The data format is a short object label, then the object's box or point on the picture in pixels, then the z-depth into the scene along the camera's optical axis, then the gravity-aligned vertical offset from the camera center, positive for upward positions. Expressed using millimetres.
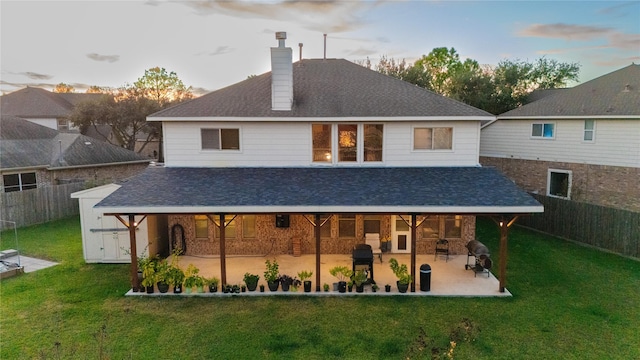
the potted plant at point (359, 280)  10508 -3696
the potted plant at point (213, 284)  10508 -3798
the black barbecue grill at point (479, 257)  11344 -3380
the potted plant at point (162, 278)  10445 -3588
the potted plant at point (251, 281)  10500 -3710
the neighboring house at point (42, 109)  40094 +4007
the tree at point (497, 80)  28766 +5246
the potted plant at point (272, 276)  10531 -3614
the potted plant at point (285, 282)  10547 -3756
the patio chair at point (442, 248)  13156 -3530
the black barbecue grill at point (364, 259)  11070 -3278
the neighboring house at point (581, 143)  15836 +129
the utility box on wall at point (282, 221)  13352 -2635
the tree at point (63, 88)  68562 +10565
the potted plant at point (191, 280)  10422 -3680
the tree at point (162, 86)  37897 +6204
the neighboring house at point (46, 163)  18422 -938
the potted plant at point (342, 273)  10453 -3509
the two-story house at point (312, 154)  12406 -289
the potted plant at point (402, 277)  10375 -3565
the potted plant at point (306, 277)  10469 -3630
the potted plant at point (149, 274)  10406 -3519
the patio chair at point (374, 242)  13234 -3337
